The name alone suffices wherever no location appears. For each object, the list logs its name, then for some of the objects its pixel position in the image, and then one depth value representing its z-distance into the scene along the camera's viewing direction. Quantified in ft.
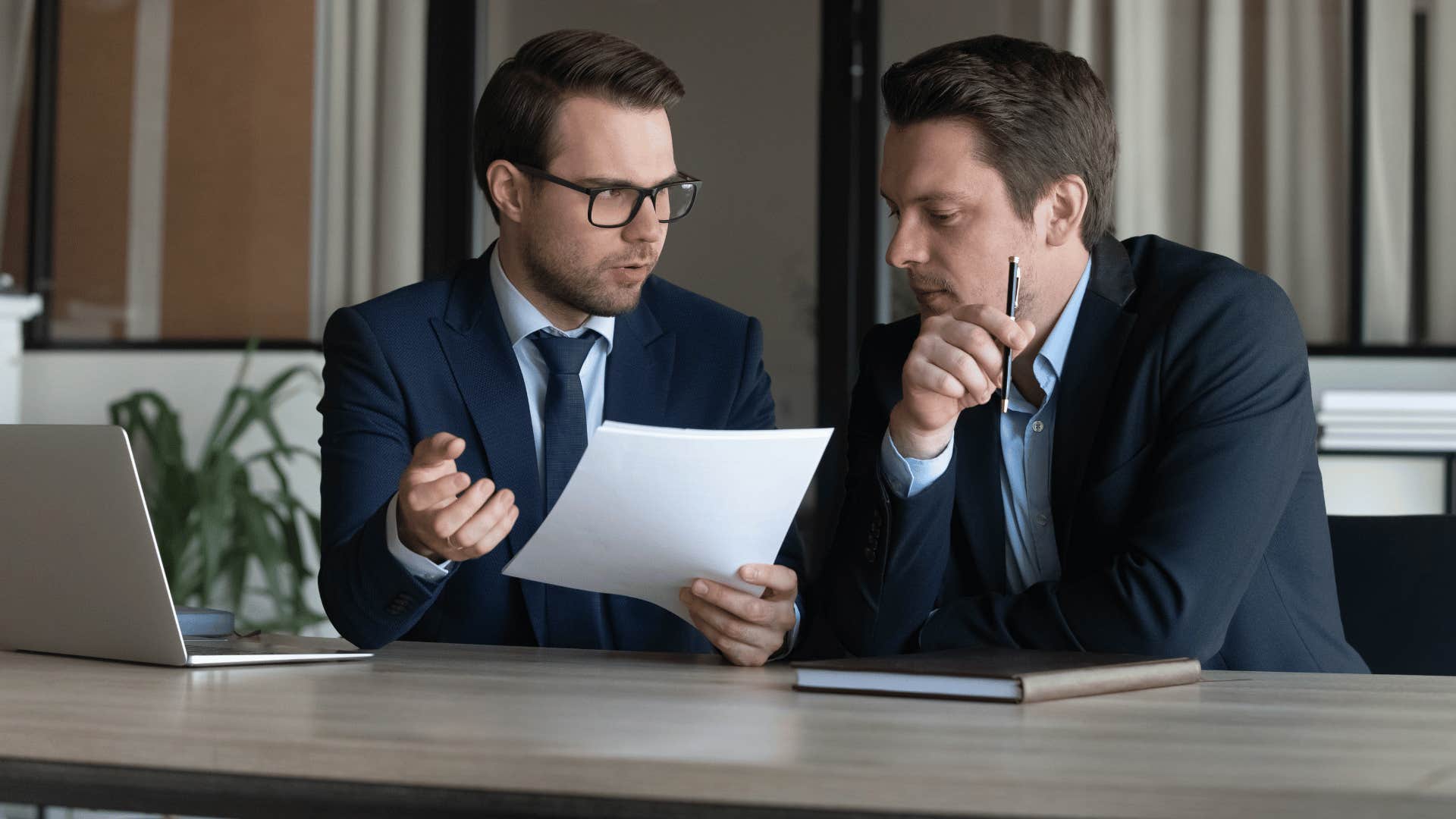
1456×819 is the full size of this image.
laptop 6.19
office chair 6.90
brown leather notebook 5.90
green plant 11.09
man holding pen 6.53
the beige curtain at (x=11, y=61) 13.30
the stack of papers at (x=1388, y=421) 9.58
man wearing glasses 7.05
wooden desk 5.17
